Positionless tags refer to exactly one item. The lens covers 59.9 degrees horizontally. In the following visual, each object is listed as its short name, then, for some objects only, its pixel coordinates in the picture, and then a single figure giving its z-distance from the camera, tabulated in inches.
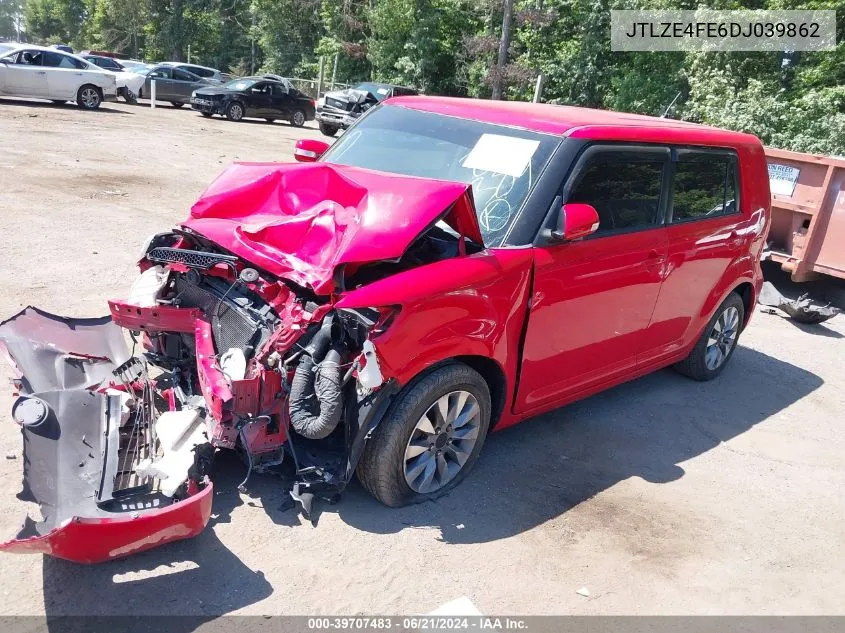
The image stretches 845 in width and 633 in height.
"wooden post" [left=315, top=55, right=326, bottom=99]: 1370.9
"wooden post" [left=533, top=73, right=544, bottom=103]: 1038.4
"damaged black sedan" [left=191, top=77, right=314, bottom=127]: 933.2
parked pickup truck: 855.1
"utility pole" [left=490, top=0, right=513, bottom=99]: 1163.3
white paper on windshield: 167.2
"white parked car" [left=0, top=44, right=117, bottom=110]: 769.6
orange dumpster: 342.6
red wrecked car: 133.6
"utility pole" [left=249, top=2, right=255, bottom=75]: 1783.7
